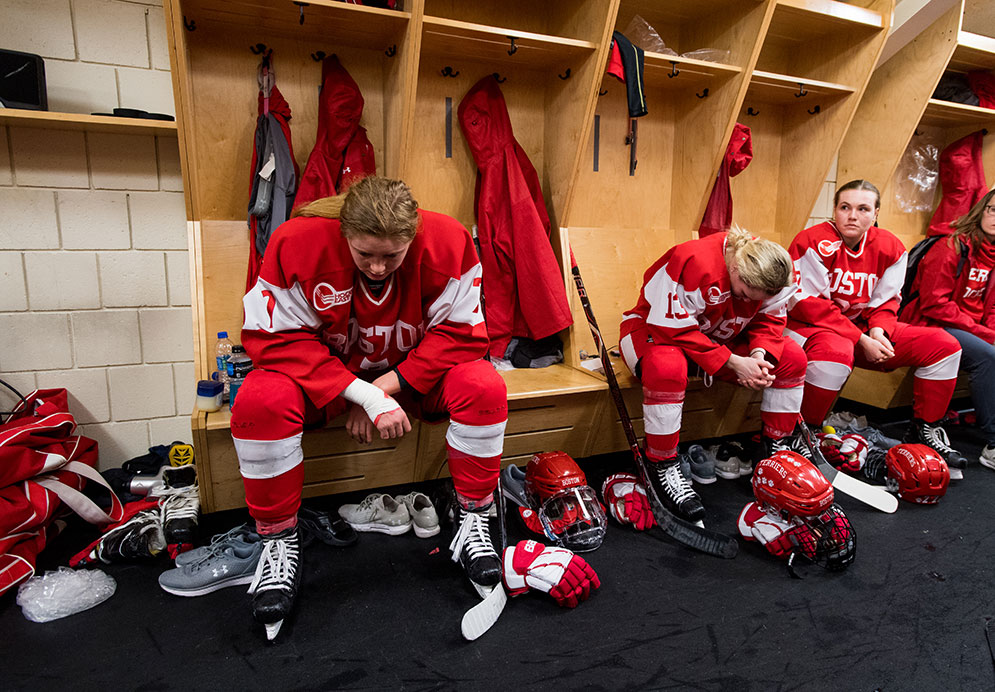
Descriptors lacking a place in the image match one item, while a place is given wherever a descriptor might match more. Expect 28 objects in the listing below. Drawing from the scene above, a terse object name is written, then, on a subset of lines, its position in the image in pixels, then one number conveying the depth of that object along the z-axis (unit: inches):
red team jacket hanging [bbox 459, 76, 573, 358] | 87.1
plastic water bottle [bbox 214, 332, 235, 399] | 70.9
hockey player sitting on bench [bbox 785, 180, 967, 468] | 87.2
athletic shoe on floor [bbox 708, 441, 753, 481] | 84.2
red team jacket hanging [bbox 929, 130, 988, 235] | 125.2
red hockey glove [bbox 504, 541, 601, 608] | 53.4
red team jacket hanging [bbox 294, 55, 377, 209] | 77.3
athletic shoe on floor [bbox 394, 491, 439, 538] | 66.5
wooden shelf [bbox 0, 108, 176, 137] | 64.0
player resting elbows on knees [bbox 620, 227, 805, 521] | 69.1
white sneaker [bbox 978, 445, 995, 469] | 88.0
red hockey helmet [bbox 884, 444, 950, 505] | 75.4
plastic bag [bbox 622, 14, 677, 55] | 93.4
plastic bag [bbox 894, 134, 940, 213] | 127.6
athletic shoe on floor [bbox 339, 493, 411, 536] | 67.1
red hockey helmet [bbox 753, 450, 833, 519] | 59.9
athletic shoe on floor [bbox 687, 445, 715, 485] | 82.1
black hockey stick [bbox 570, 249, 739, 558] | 63.7
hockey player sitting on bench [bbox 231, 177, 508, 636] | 51.8
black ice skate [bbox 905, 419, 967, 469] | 87.2
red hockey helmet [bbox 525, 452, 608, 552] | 64.6
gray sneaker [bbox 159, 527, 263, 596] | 54.7
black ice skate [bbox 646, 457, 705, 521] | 68.9
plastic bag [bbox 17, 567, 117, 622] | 51.1
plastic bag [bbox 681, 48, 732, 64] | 95.2
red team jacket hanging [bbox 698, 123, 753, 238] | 100.3
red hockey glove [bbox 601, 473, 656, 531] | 69.4
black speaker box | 63.6
